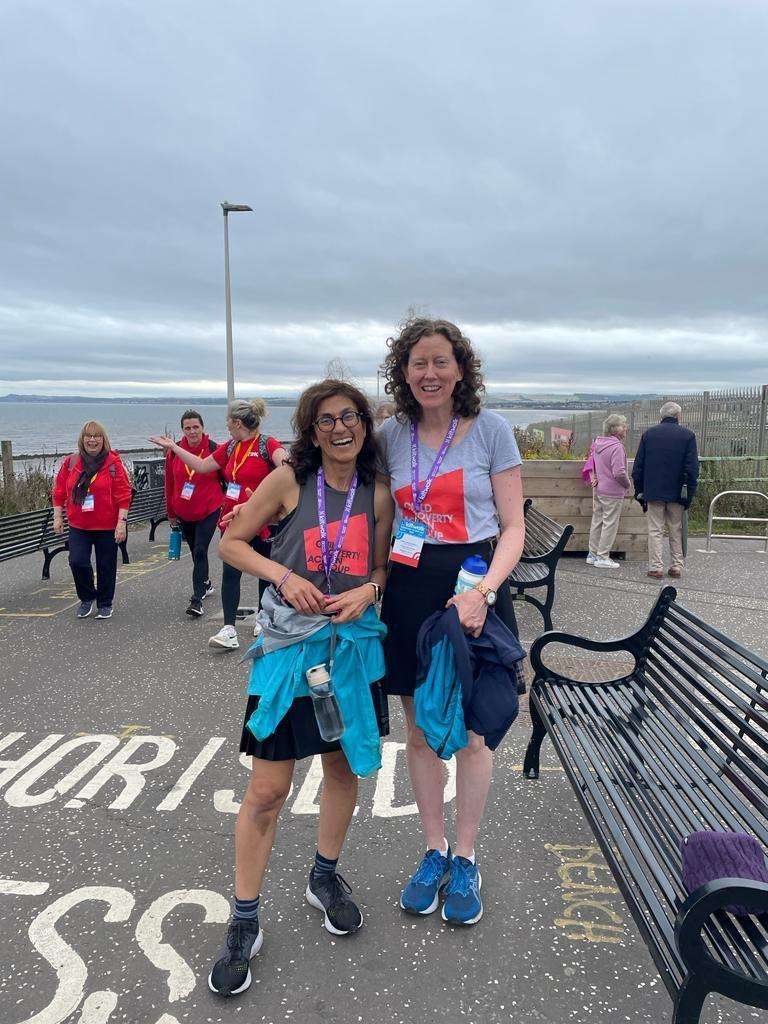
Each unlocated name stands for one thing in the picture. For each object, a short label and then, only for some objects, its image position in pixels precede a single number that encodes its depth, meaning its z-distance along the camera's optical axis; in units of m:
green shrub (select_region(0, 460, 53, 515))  10.84
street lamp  15.55
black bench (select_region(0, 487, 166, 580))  6.33
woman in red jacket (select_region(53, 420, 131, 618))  5.60
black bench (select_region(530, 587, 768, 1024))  1.54
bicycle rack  8.34
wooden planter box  7.85
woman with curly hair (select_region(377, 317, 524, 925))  2.23
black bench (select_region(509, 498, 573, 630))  5.06
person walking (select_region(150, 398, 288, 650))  4.84
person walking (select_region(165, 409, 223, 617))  5.63
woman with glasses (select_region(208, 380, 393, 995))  2.06
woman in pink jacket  7.38
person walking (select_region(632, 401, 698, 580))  6.94
